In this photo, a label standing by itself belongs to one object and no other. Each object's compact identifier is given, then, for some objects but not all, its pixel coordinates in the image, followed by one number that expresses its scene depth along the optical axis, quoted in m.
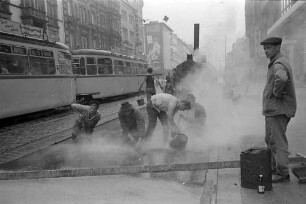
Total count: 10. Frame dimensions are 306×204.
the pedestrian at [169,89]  13.12
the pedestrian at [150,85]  14.00
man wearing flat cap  4.36
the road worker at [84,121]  7.52
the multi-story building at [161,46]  88.12
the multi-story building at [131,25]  36.53
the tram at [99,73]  18.00
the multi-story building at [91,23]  31.80
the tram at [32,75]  10.99
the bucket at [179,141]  6.76
